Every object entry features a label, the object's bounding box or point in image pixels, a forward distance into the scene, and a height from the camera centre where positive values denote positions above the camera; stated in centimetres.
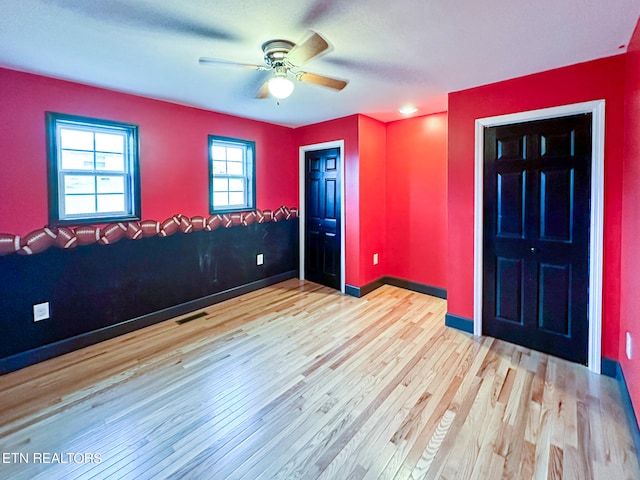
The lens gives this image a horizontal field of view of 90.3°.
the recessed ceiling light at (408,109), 361 +137
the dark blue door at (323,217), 434 +14
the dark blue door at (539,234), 244 -6
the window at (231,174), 392 +69
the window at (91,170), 270 +53
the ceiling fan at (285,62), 183 +104
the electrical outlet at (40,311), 261 -69
